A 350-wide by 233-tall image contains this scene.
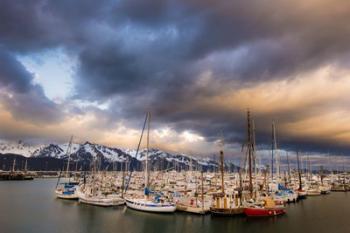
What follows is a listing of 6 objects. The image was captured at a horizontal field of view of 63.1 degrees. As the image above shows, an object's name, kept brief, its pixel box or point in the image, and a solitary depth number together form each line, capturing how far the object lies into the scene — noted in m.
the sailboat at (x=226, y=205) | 53.16
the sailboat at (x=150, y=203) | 56.53
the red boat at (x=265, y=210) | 53.38
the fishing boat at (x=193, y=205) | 55.44
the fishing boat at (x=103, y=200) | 66.94
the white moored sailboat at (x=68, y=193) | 80.56
